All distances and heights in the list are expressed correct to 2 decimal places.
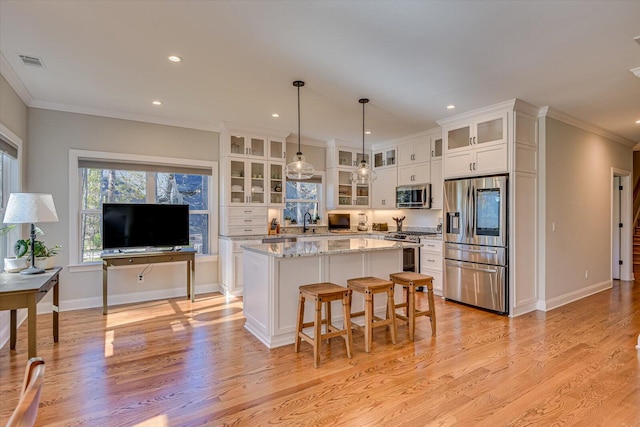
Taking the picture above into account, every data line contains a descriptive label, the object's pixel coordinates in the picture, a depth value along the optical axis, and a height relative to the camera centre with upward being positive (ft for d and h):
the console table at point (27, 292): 8.21 -1.92
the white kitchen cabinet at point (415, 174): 18.77 +2.38
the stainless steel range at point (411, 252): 18.04 -1.97
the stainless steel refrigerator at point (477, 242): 13.84 -1.12
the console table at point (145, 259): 13.82 -1.89
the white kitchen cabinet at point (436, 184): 18.11 +1.69
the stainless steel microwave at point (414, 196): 18.72 +1.09
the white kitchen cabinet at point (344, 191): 21.17 +1.53
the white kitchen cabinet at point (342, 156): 21.11 +3.73
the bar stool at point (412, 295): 11.10 -2.68
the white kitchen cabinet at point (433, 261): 16.89 -2.29
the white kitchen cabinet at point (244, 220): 17.24 -0.26
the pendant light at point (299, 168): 11.60 +1.62
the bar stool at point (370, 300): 10.10 -2.54
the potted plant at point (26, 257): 10.14 -1.32
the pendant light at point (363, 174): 13.14 +1.61
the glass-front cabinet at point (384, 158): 20.92 +3.68
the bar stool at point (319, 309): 9.31 -2.68
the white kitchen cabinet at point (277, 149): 18.45 +3.61
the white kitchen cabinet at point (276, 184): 18.61 +1.72
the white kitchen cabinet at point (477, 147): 13.84 +2.98
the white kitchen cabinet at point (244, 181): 17.25 +1.77
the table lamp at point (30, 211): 9.50 +0.11
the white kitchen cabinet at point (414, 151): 18.77 +3.69
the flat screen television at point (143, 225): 14.40 -0.47
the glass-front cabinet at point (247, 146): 17.44 +3.63
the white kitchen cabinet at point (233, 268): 16.52 -2.61
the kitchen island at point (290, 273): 10.43 -1.94
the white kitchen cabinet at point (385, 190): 20.85 +1.64
